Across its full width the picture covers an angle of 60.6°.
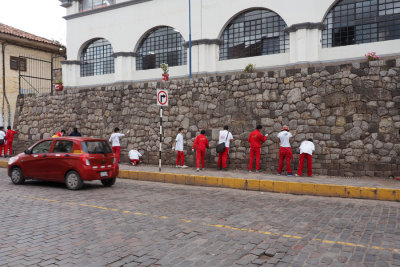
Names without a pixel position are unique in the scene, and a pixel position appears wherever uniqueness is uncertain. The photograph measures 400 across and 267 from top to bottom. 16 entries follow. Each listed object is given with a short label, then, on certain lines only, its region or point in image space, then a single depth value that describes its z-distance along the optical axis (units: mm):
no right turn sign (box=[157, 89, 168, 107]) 11508
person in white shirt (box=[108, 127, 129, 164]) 14016
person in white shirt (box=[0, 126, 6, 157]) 17469
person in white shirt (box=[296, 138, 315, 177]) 10445
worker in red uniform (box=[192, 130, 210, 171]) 12039
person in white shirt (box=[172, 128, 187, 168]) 12922
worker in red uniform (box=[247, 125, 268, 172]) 11328
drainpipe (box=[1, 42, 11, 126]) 24358
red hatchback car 9070
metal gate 22781
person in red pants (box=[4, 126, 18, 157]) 17375
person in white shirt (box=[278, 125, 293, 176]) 10766
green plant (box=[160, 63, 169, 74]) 16703
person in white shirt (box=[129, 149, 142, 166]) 13945
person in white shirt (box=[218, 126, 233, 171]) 12062
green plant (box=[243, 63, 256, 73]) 13305
